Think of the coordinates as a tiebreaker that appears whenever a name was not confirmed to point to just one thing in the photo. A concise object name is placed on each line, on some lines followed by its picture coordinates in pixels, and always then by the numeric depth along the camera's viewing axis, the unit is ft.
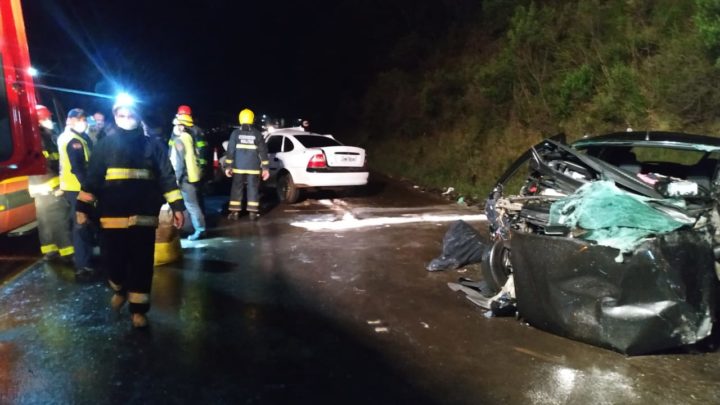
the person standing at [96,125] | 24.20
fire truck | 16.34
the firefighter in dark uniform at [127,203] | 14.10
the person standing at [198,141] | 25.64
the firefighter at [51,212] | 20.57
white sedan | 34.65
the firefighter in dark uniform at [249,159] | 29.71
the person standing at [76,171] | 18.76
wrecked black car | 11.89
